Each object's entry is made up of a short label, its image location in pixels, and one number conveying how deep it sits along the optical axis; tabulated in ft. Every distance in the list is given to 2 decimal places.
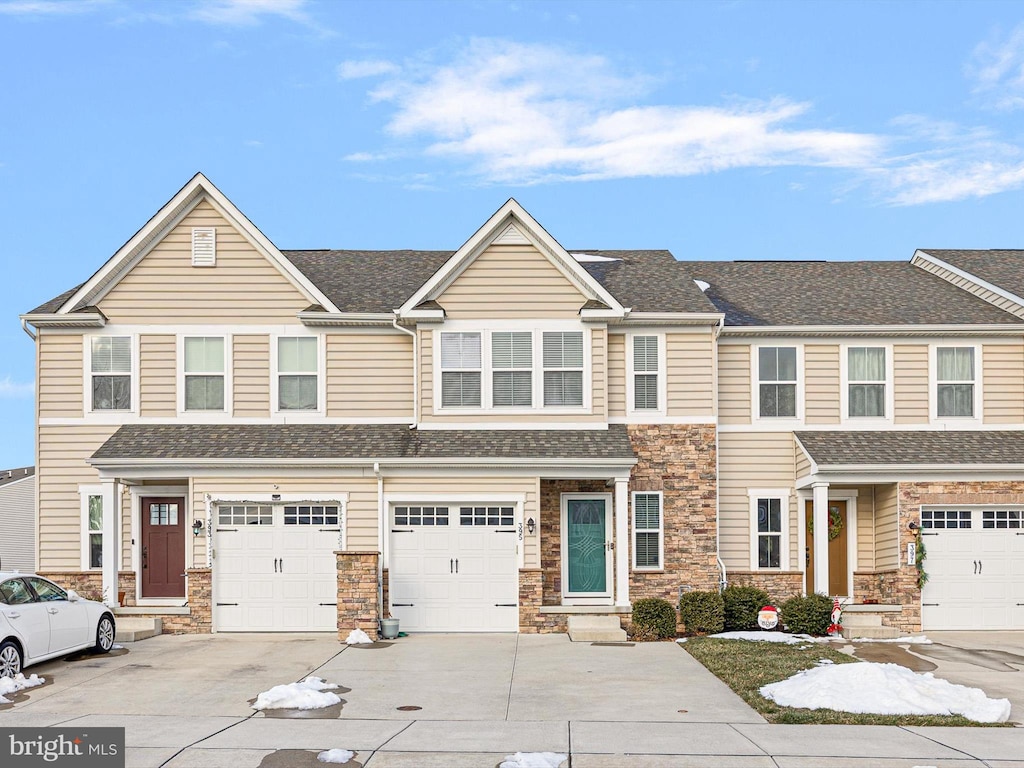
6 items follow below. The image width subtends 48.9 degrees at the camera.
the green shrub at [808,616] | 71.15
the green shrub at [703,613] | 71.05
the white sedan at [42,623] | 51.98
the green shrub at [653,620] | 69.10
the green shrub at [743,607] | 72.49
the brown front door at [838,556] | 80.12
